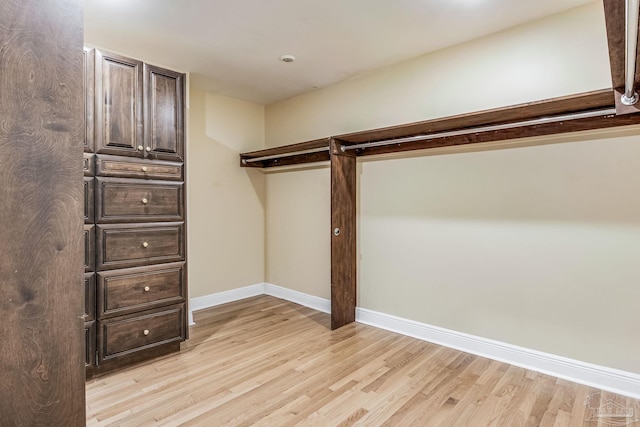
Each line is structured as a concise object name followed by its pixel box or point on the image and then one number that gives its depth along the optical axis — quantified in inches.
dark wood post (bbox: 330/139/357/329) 127.3
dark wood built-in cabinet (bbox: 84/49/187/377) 93.5
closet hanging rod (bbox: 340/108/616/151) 83.4
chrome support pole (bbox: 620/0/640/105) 35.0
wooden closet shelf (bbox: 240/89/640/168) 81.6
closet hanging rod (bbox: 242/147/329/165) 145.7
